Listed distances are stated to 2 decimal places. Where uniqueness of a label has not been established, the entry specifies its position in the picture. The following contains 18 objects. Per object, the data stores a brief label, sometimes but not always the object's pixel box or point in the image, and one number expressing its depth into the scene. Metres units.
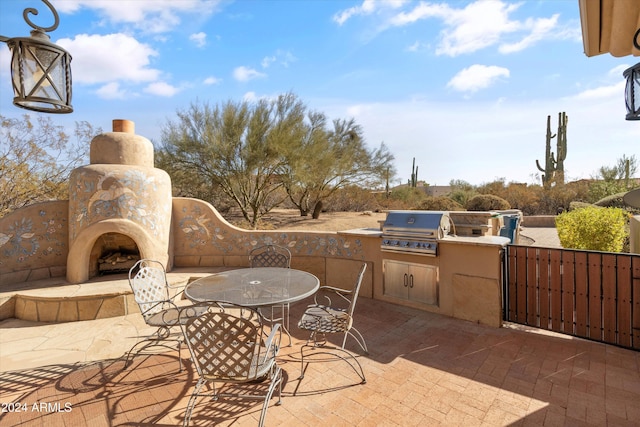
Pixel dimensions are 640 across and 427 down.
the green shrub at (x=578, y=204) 15.68
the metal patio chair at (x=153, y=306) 3.32
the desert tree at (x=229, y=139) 12.49
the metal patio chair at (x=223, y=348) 2.16
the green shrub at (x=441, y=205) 13.26
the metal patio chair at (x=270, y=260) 4.92
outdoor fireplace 5.55
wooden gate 3.55
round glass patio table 2.85
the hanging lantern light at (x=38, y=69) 1.84
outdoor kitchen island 4.24
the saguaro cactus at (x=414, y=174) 29.08
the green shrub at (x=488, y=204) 14.88
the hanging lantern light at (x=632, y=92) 1.99
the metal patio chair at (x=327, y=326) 3.12
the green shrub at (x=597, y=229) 6.29
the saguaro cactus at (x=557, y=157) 19.20
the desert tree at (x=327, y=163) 13.62
